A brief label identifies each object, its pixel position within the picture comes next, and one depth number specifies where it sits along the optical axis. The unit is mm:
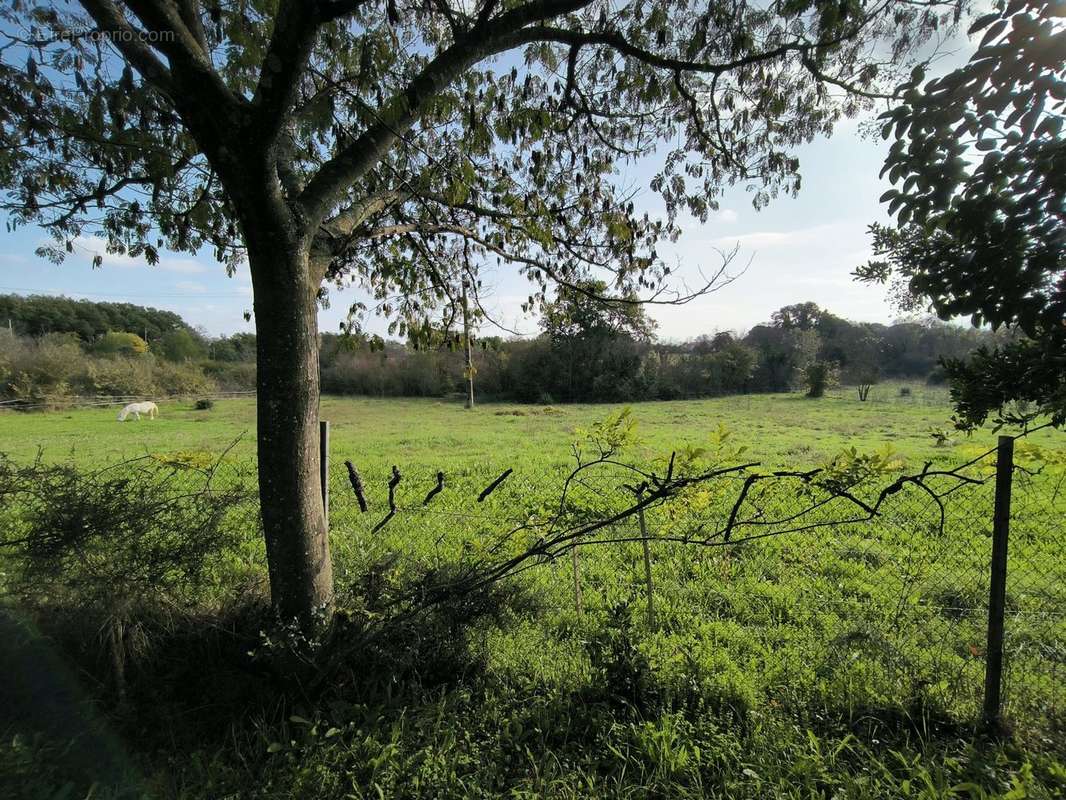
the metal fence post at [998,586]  2129
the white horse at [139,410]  22880
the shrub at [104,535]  2553
